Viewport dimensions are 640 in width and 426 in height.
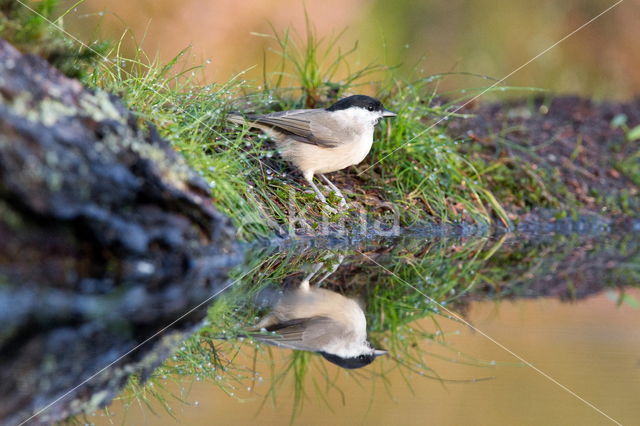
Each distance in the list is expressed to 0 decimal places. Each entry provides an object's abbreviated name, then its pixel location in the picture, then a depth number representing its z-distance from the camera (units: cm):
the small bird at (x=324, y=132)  1133
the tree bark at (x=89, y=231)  553
